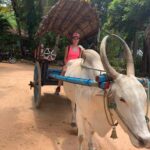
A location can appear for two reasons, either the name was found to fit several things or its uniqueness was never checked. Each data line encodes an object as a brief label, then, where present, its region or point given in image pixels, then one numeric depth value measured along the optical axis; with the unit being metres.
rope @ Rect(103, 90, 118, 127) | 1.93
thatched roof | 3.40
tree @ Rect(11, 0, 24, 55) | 11.23
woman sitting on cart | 3.22
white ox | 1.66
